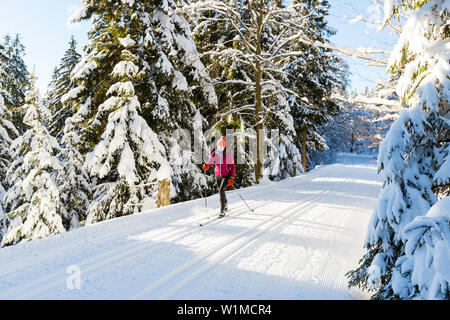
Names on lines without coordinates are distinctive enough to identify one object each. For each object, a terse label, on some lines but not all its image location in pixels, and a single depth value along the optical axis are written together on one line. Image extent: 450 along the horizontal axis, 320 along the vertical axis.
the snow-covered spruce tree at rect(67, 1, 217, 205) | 10.41
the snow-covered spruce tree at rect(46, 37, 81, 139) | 17.02
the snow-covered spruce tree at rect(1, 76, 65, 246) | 9.55
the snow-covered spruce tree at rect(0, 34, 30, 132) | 21.00
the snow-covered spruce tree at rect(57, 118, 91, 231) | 11.68
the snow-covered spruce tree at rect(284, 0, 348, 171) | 20.66
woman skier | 7.75
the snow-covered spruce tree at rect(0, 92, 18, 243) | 13.34
